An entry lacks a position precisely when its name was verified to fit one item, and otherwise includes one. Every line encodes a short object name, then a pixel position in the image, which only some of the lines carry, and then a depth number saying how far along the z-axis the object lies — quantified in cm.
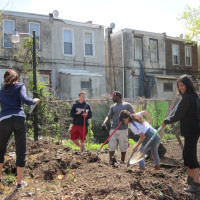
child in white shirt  496
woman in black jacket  403
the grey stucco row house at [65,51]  1585
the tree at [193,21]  1836
